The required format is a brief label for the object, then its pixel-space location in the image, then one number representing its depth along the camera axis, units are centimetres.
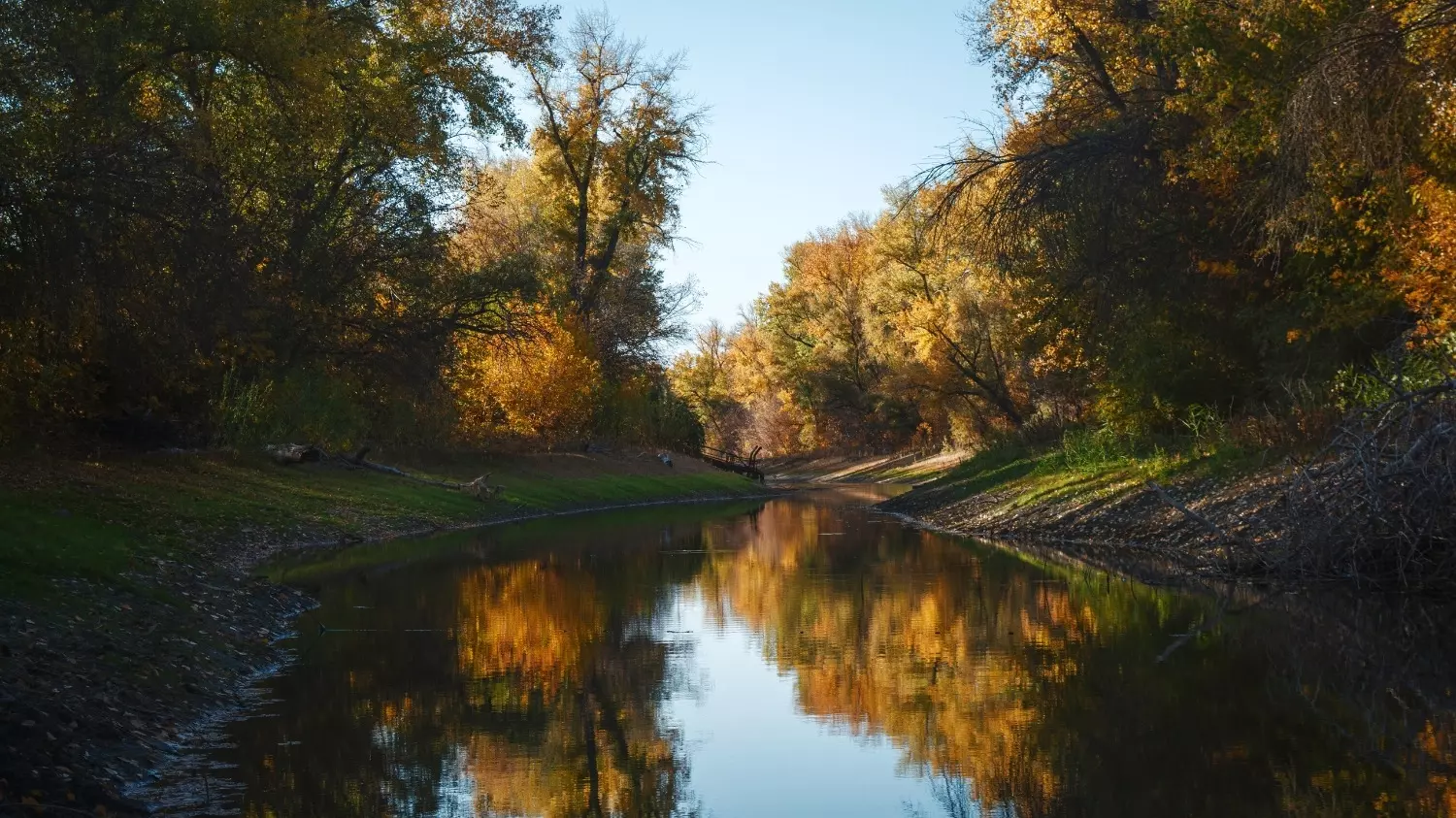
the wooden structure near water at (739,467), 6938
